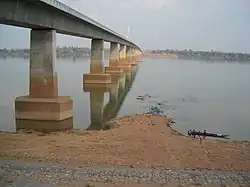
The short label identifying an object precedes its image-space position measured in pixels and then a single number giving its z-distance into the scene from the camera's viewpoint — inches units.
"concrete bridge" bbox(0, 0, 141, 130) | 517.3
